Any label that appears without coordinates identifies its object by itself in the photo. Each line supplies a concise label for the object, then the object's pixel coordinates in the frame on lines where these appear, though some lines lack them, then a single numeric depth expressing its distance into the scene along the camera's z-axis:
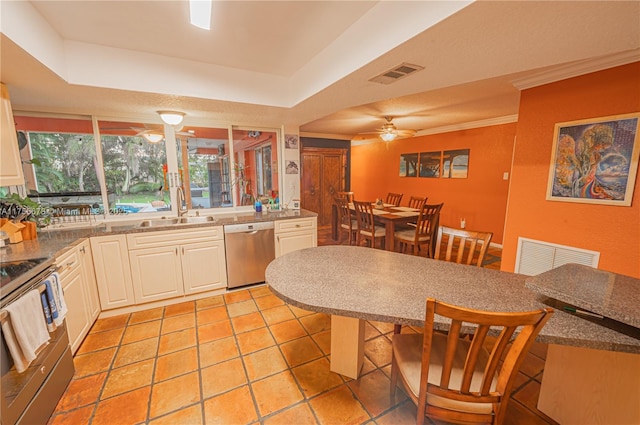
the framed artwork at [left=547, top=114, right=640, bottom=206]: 1.89
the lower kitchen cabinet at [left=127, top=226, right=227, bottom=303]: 2.46
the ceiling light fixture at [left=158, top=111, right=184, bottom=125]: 2.60
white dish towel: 1.14
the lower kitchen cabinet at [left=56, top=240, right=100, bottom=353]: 1.80
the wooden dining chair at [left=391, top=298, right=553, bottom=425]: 0.82
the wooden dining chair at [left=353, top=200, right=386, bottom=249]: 3.63
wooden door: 5.81
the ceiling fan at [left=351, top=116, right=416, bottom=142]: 3.84
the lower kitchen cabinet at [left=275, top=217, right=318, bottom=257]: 3.08
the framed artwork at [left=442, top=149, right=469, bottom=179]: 4.77
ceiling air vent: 1.65
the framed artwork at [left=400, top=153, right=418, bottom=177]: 5.73
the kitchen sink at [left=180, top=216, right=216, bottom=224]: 3.02
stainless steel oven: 1.13
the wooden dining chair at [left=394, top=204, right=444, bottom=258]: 3.36
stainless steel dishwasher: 2.84
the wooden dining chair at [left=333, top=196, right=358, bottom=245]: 4.00
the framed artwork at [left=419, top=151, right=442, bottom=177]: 5.24
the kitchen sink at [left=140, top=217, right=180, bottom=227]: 2.67
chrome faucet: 3.13
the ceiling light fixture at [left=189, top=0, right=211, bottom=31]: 1.19
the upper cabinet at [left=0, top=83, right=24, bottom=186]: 1.79
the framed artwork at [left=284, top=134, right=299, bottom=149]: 3.66
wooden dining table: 3.63
